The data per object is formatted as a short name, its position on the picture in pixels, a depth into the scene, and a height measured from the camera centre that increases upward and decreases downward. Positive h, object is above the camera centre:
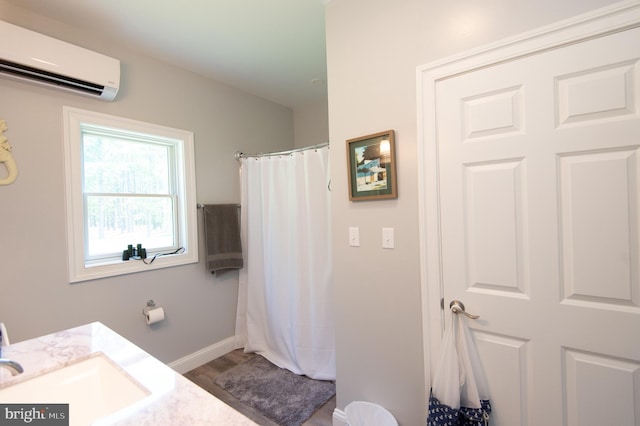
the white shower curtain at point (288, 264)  2.24 -0.45
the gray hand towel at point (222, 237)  2.48 -0.21
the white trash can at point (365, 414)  1.48 -1.11
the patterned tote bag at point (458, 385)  1.19 -0.79
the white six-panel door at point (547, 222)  0.98 -0.07
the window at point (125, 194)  1.82 +0.18
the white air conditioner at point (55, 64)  1.50 +0.91
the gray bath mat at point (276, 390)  1.85 -1.33
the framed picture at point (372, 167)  1.43 +0.24
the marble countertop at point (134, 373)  0.62 -0.45
